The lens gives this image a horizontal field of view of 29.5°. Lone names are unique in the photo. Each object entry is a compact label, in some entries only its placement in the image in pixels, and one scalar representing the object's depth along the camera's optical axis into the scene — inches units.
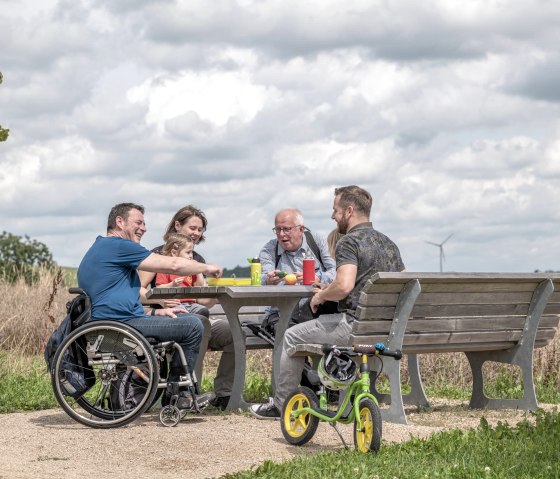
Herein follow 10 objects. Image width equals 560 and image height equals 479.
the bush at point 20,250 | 1047.0
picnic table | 342.0
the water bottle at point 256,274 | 363.6
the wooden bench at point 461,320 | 318.7
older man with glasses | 385.4
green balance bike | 261.1
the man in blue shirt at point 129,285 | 319.3
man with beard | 316.5
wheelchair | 314.5
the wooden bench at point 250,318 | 374.6
